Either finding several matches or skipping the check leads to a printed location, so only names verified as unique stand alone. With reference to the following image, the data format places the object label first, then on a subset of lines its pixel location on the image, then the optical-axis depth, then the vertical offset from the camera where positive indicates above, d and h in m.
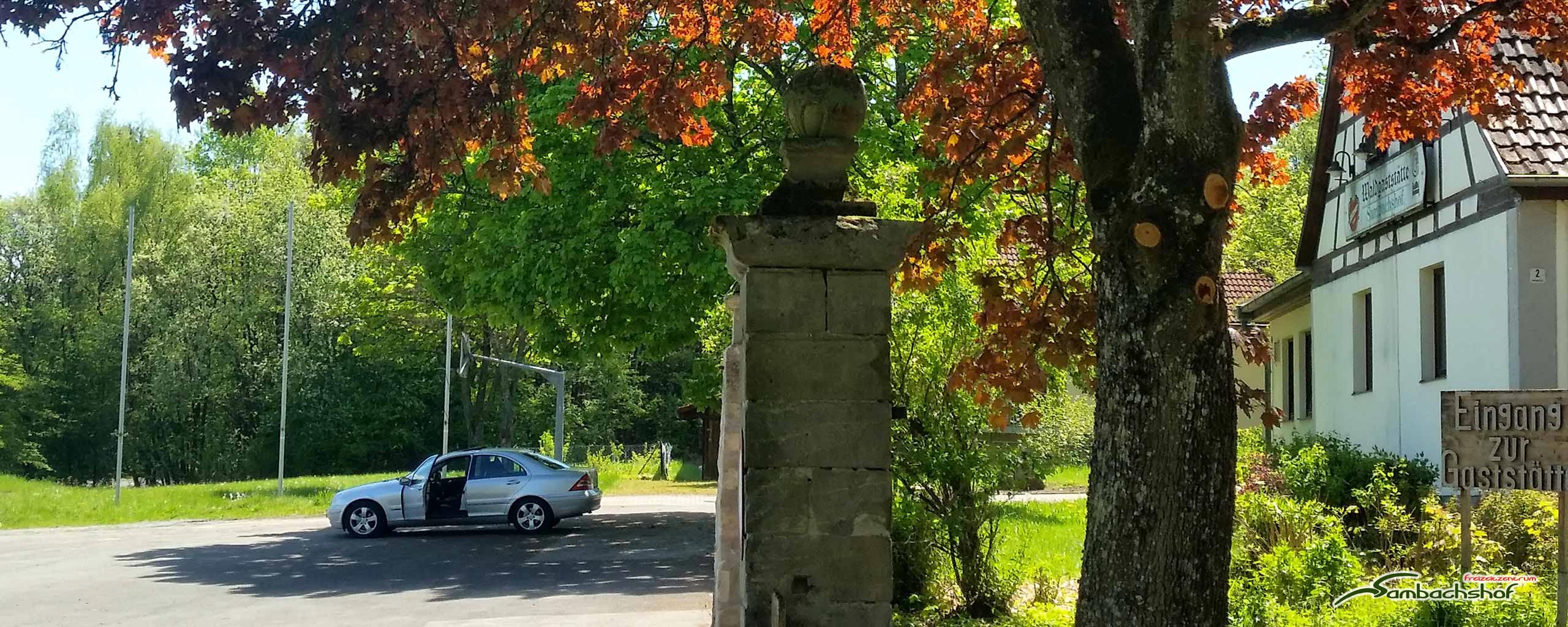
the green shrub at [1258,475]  14.45 -0.81
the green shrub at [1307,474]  15.96 -0.82
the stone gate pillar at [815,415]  5.55 -0.06
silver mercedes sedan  22.72 -1.63
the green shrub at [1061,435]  12.68 -0.32
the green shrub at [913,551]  11.53 -1.26
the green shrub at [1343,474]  15.59 -0.81
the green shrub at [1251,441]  18.14 -0.51
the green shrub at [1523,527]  11.97 -1.08
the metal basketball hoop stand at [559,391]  31.23 +0.14
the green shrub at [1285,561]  9.77 -1.22
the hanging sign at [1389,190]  16.53 +2.68
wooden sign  9.66 -0.28
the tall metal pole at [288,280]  34.66 +3.05
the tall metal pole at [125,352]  32.44 +1.03
